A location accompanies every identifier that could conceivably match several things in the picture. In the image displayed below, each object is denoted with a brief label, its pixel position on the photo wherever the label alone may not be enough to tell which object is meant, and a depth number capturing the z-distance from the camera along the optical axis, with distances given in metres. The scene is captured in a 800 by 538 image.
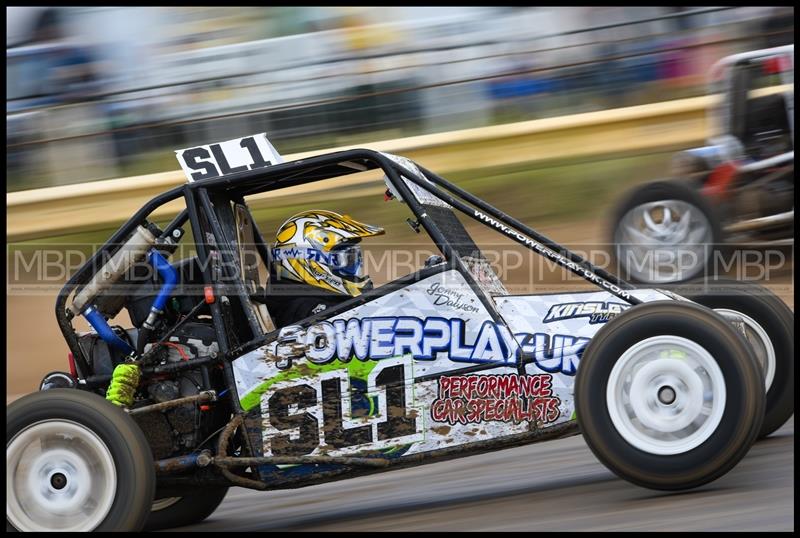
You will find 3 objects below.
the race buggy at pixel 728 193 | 17.67
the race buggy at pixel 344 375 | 8.70
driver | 10.10
